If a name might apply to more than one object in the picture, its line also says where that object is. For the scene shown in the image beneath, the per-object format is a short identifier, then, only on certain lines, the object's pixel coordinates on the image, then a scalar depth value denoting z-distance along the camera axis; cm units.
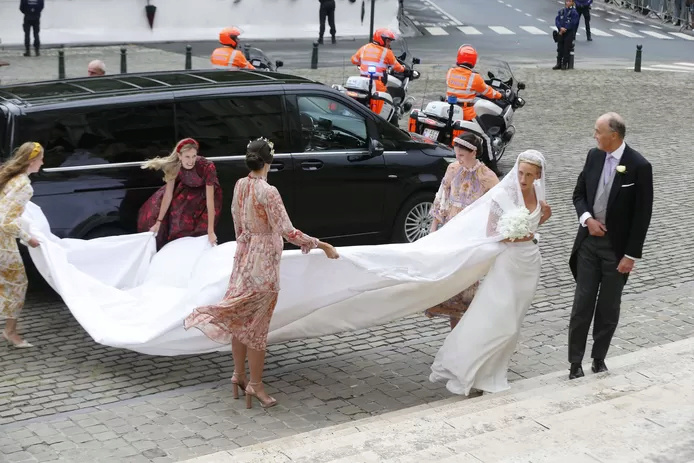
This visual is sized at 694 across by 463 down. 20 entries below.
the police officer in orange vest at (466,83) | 1547
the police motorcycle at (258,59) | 1848
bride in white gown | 773
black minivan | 971
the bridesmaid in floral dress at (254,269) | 750
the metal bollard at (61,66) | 2394
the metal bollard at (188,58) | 2574
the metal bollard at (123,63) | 2439
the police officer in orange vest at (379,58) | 1706
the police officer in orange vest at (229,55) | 1692
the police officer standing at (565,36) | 2855
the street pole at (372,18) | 3434
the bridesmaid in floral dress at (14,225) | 859
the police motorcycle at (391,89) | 1673
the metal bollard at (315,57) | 2717
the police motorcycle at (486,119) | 1538
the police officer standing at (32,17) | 2925
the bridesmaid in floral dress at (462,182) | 883
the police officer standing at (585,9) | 3734
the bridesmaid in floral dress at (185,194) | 948
